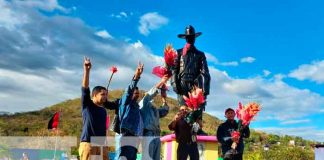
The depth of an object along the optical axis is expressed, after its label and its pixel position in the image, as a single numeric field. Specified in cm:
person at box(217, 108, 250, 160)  878
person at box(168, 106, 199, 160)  876
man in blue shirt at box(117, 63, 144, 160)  771
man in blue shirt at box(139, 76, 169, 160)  829
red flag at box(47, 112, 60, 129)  1860
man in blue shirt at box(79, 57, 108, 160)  688
